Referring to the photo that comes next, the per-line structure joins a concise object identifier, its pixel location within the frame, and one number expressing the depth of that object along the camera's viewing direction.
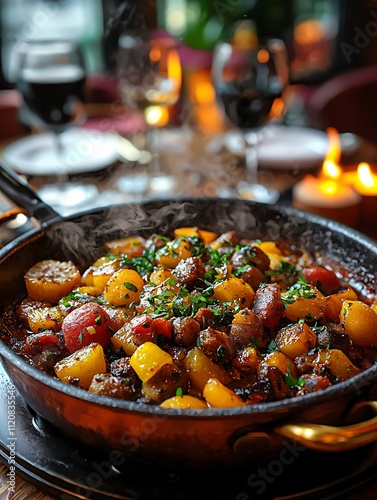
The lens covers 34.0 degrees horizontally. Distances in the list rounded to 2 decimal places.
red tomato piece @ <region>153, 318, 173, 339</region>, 0.40
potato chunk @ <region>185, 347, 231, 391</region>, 0.37
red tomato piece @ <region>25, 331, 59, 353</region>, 0.41
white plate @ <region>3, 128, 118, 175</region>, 0.77
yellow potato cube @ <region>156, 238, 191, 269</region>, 0.50
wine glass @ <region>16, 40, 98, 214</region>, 0.74
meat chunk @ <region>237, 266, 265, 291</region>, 0.47
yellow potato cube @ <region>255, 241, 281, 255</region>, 0.54
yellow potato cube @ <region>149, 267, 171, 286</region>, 0.47
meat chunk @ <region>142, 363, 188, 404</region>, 0.35
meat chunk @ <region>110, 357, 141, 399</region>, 0.36
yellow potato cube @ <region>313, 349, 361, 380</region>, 0.38
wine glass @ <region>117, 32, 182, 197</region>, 0.75
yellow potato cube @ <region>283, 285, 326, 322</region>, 0.43
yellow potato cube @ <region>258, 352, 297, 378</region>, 0.38
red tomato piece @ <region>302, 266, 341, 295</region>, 0.50
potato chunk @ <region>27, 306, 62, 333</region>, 0.44
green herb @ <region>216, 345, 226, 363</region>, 0.38
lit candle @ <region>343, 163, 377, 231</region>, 0.64
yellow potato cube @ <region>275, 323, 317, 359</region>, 0.40
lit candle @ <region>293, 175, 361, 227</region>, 0.62
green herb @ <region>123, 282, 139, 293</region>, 0.45
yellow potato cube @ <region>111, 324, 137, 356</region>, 0.39
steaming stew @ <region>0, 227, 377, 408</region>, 0.36
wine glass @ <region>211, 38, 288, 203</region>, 0.73
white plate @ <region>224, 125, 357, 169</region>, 0.78
